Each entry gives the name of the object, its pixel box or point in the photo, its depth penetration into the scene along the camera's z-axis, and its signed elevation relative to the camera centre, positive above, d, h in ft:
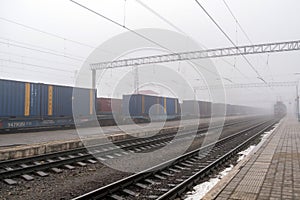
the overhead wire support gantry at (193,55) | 76.02 +19.79
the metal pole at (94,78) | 113.60 +15.60
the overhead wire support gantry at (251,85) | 156.76 +18.52
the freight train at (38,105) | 51.72 +1.90
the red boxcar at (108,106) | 83.48 +2.39
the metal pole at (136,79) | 121.08 +16.81
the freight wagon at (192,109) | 141.59 +2.22
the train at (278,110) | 201.79 +2.14
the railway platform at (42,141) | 30.53 -4.28
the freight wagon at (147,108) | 93.30 +2.17
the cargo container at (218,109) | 175.83 +2.58
